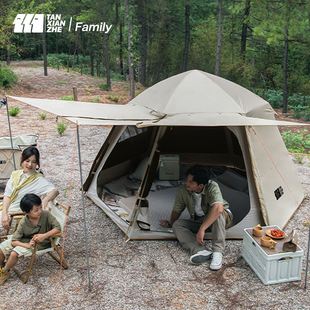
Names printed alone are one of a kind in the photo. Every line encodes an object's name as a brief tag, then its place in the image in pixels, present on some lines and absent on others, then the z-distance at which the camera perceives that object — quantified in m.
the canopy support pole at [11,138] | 5.30
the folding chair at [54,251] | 3.60
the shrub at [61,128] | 9.34
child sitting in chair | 3.52
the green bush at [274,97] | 18.19
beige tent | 4.24
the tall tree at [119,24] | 20.40
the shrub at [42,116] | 11.08
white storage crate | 3.65
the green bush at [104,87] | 19.39
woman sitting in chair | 4.15
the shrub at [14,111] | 11.27
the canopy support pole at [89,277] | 3.58
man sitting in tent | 3.94
